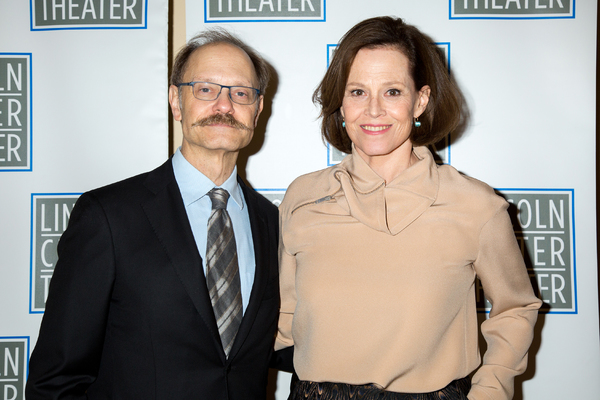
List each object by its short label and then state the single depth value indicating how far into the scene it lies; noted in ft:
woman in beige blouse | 4.64
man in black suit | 4.50
